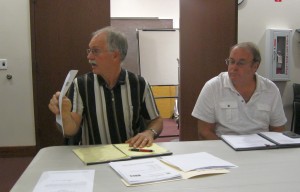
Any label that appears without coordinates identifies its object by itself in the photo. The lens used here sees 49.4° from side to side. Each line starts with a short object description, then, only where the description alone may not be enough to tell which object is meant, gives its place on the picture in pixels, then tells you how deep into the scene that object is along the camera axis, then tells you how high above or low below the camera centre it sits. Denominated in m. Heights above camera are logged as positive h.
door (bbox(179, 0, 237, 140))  3.52 +0.18
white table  1.05 -0.40
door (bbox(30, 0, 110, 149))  3.53 +0.23
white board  4.84 +0.10
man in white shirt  2.01 -0.26
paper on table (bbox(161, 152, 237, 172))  1.23 -0.39
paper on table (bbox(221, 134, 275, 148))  1.54 -0.39
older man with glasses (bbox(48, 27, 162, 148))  1.78 -0.20
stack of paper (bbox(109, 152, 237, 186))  1.12 -0.39
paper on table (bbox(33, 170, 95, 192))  1.02 -0.39
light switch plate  3.55 -0.01
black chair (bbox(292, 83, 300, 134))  3.67 -0.56
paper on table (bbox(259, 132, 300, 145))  1.58 -0.39
